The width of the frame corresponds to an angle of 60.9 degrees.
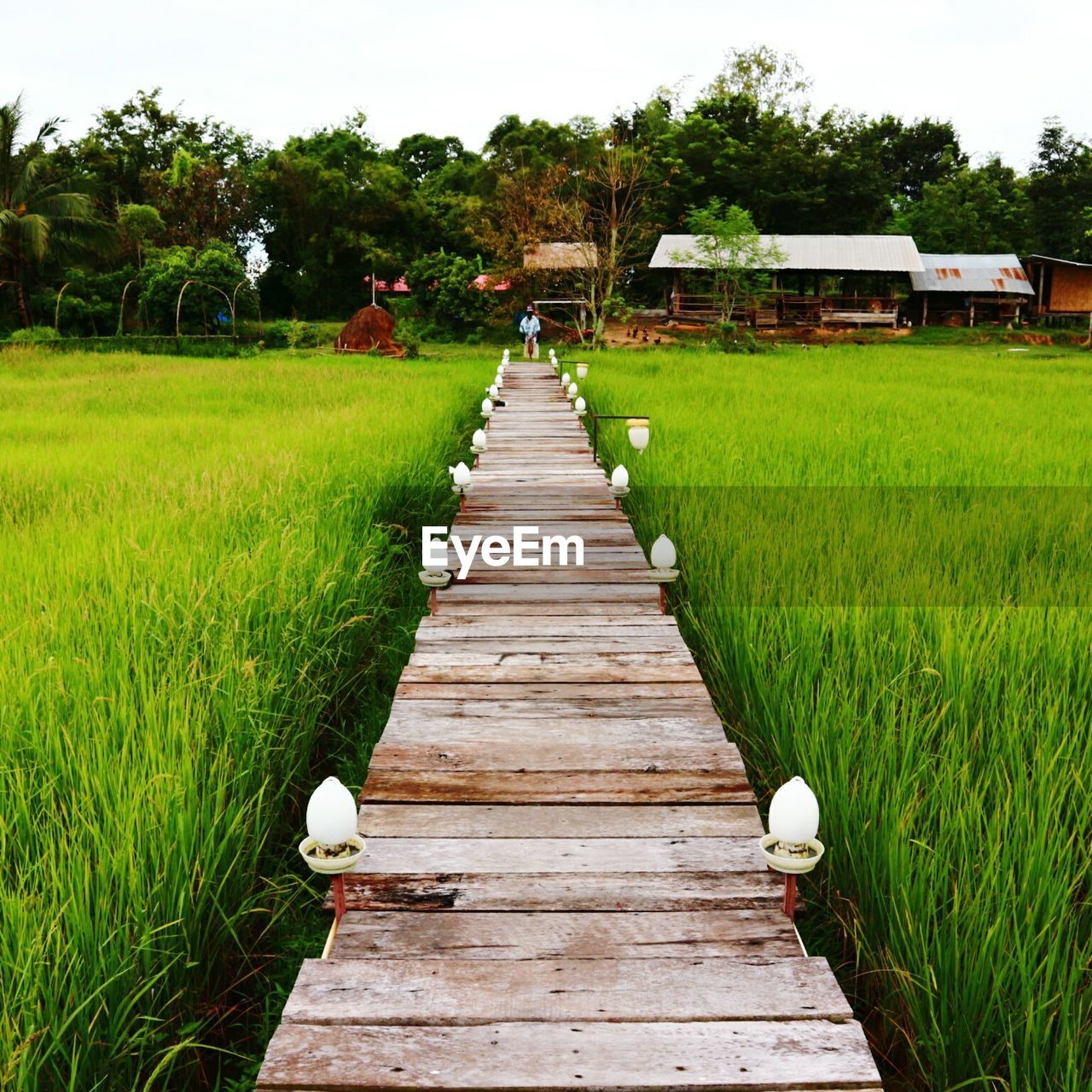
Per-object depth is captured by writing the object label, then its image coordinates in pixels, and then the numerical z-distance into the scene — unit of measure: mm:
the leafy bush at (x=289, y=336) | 20750
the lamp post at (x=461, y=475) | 5223
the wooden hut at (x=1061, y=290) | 27375
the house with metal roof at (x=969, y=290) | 26797
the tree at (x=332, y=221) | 27266
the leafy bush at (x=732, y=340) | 19188
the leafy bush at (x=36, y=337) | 18641
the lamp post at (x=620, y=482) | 5426
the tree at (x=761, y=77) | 36594
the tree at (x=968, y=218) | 31328
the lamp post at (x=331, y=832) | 1746
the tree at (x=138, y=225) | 24641
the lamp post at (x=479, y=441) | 6824
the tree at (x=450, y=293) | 23391
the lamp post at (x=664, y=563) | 3771
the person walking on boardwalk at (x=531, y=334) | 18545
